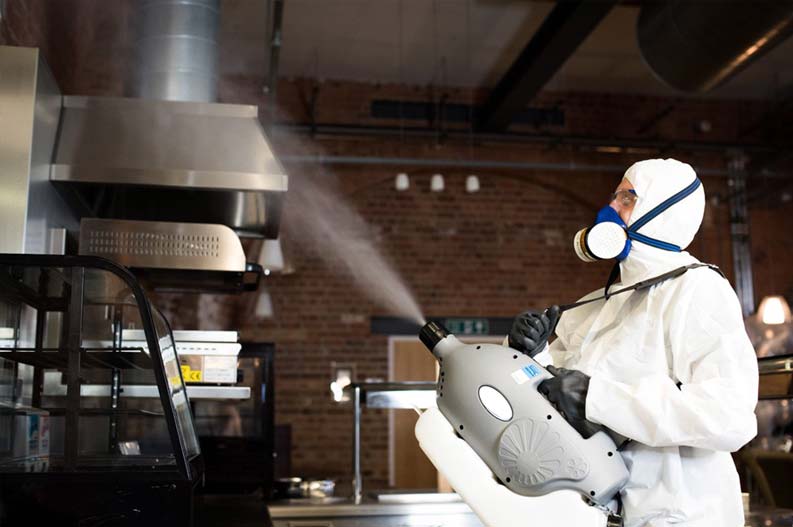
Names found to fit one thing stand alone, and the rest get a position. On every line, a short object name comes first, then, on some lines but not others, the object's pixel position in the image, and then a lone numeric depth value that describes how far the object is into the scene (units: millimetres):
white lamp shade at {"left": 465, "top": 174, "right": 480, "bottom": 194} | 7691
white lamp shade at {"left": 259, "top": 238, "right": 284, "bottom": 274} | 6659
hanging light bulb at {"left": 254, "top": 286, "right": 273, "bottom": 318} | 7863
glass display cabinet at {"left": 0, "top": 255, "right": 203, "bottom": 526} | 2154
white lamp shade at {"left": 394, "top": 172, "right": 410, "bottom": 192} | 7661
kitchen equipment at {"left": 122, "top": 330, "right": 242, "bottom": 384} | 3332
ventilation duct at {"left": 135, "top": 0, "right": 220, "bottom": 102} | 4051
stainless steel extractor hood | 3385
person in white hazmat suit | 1756
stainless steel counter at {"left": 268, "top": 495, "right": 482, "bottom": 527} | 3582
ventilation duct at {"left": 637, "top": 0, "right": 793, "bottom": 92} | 4477
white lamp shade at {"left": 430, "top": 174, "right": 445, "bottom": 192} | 7621
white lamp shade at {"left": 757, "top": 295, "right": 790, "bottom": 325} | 5516
